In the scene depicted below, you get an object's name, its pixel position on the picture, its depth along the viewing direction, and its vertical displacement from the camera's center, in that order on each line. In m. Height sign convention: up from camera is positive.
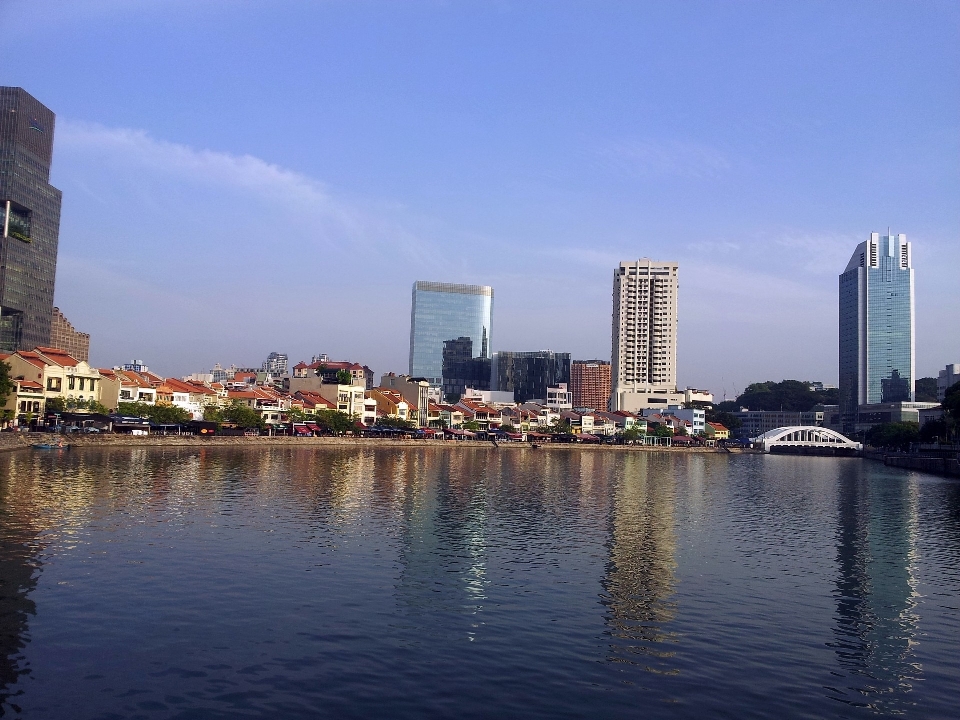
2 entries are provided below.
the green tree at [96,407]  92.25 -0.22
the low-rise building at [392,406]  143.75 +1.79
